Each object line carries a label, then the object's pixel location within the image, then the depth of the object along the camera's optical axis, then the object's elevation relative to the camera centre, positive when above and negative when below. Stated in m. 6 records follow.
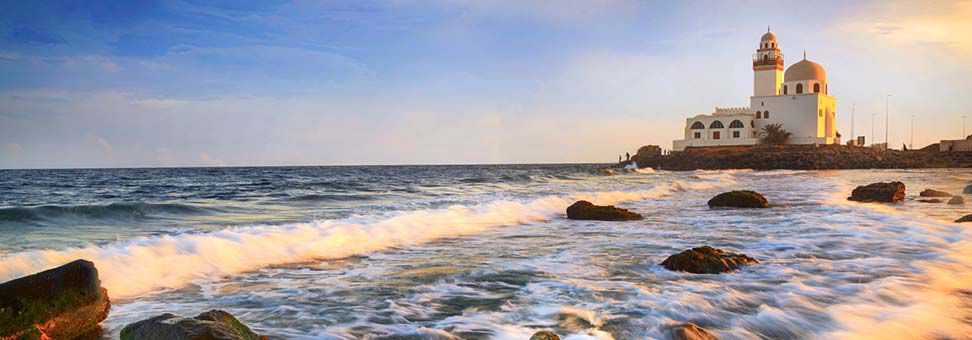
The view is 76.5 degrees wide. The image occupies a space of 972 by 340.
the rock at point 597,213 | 13.44 -1.09
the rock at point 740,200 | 16.09 -0.93
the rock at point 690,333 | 4.51 -1.25
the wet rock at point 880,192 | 17.25 -0.77
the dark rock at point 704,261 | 7.06 -1.14
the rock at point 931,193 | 18.47 -0.82
